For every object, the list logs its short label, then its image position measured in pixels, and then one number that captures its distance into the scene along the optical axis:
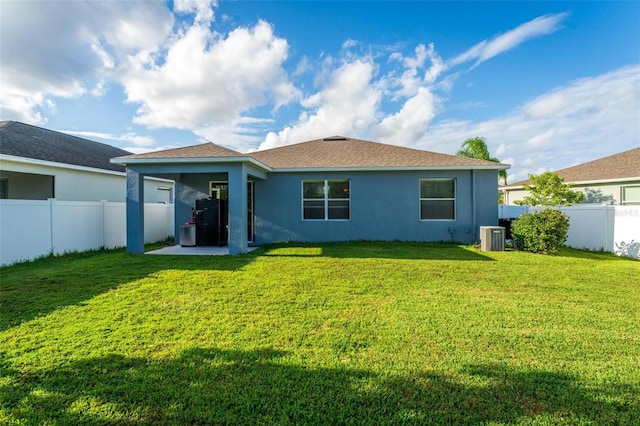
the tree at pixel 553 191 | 15.32
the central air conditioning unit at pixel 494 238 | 9.94
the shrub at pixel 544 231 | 9.40
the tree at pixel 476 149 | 23.20
